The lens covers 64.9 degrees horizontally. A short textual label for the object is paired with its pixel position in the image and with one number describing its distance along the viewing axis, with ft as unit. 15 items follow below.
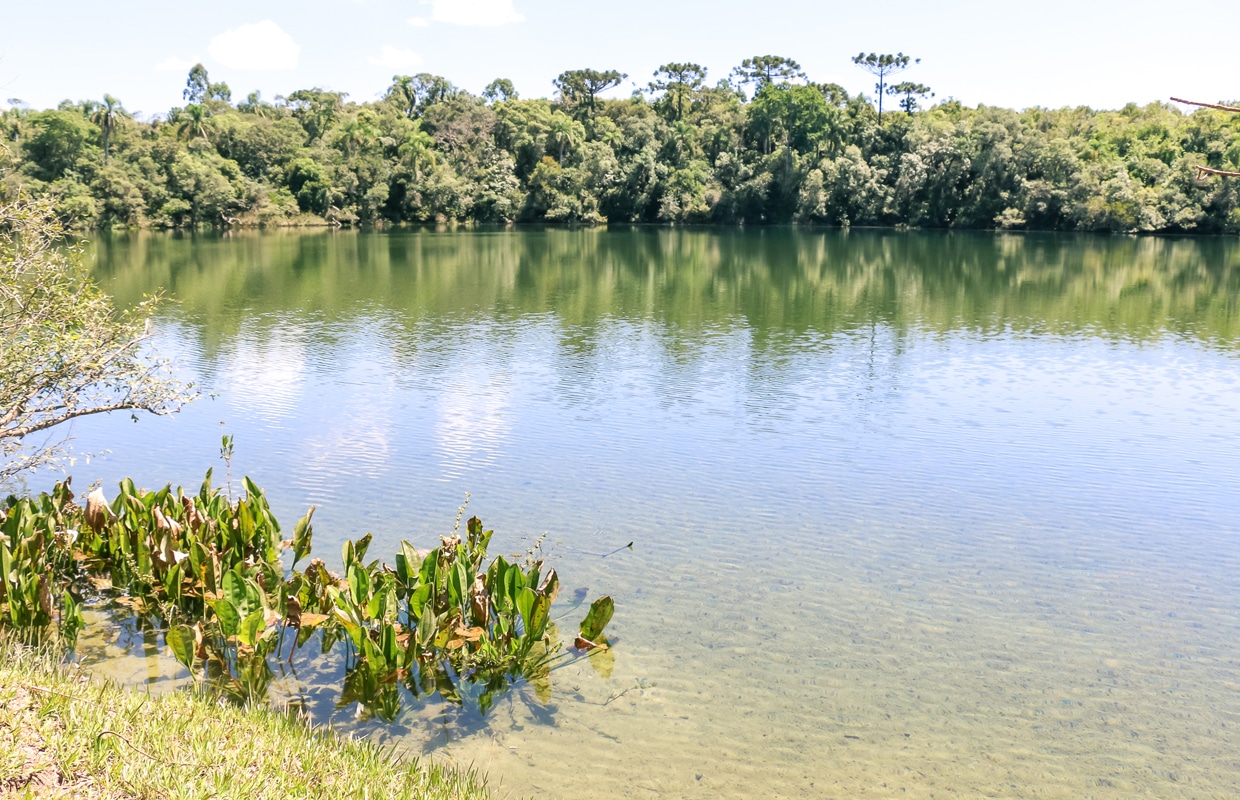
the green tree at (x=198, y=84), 347.36
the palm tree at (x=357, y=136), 276.62
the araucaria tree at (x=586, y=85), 318.04
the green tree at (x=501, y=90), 356.59
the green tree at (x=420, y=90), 337.72
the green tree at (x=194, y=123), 262.26
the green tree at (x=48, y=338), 29.35
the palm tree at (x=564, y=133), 284.82
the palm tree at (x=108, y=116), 236.84
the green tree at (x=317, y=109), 297.53
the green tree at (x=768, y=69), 302.04
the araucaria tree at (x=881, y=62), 268.82
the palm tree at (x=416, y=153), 272.92
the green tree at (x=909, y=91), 270.46
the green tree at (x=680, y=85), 310.84
